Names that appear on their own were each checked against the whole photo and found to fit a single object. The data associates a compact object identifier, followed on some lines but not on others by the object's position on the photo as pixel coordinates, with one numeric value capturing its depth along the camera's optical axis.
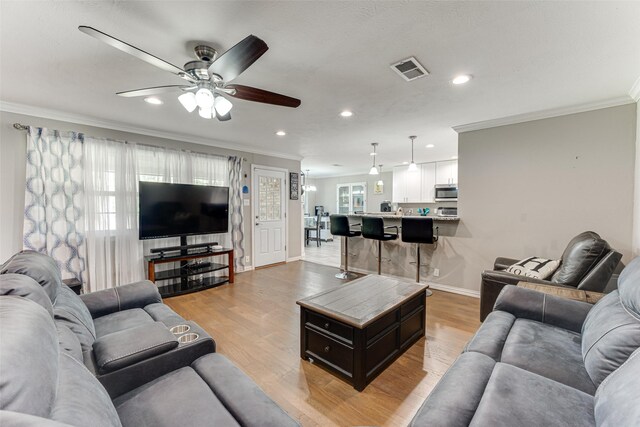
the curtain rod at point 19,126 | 3.10
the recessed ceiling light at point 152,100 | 2.91
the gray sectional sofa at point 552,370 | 1.03
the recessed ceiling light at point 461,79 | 2.38
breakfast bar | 4.13
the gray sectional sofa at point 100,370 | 0.63
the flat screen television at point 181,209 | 3.83
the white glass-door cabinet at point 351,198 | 9.55
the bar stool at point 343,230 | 4.68
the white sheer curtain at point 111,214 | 3.58
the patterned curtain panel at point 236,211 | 5.02
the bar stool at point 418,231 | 3.79
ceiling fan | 1.54
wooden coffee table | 1.94
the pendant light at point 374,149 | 4.97
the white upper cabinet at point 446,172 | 6.52
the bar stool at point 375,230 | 4.26
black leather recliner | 2.19
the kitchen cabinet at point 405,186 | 7.16
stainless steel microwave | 6.38
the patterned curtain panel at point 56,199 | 3.17
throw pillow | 2.64
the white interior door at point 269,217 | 5.53
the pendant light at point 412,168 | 4.85
